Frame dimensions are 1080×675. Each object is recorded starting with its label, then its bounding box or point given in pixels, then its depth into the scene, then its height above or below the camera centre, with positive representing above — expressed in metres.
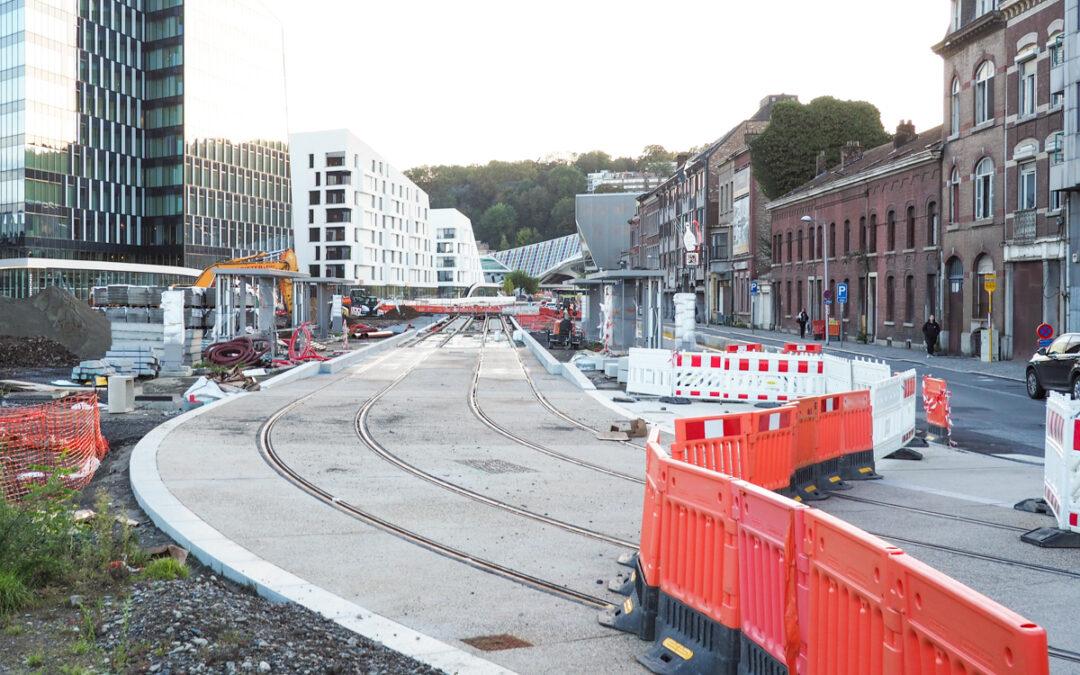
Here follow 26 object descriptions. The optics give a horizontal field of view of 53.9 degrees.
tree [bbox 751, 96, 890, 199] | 68.31 +11.36
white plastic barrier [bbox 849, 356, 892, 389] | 18.36 -1.09
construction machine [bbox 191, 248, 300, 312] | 50.66 +2.46
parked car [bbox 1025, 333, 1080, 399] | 23.03 -1.24
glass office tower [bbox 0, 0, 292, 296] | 78.69 +14.74
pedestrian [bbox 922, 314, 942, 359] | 40.03 -0.82
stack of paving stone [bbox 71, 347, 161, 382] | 28.47 -1.30
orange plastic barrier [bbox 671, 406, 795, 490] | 9.51 -1.31
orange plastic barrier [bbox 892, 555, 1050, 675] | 3.10 -1.03
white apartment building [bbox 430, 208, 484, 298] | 164.21 +9.82
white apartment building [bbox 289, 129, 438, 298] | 120.62 +12.44
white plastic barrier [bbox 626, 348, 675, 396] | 23.52 -1.36
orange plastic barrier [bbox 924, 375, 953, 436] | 17.12 -1.57
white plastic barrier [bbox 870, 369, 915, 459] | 13.99 -1.40
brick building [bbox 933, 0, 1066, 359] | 34.44 +4.97
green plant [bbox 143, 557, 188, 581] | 7.54 -1.84
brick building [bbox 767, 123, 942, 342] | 44.44 +3.59
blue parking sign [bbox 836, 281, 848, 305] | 48.83 +0.90
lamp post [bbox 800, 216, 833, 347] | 51.79 +3.18
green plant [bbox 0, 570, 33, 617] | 6.81 -1.81
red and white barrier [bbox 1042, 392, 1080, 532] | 9.19 -1.37
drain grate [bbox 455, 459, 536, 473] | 13.07 -1.94
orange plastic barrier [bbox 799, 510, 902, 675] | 4.11 -1.21
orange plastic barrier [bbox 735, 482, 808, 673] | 5.02 -1.30
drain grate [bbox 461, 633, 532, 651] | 6.34 -1.99
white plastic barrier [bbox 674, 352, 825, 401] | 22.59 -1.39
